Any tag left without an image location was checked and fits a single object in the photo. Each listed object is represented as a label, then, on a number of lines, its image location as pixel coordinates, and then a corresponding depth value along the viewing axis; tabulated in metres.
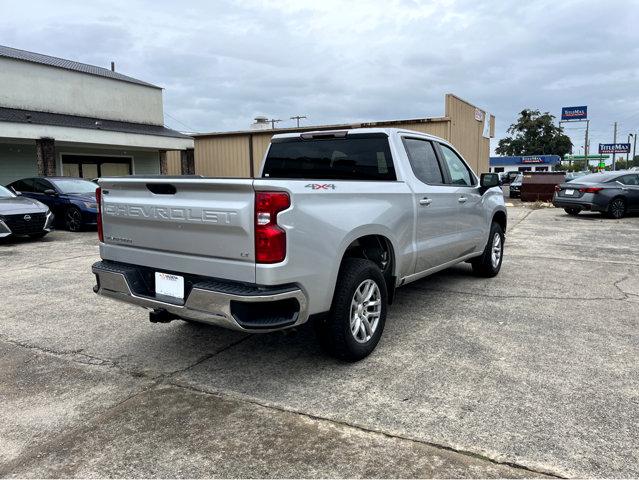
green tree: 76.31
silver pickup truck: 3.19
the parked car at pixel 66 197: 12.72
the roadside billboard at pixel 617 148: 102.00
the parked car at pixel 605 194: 15.84
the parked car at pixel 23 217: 10.50
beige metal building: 17.94
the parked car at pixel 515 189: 29.12
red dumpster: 23.94
